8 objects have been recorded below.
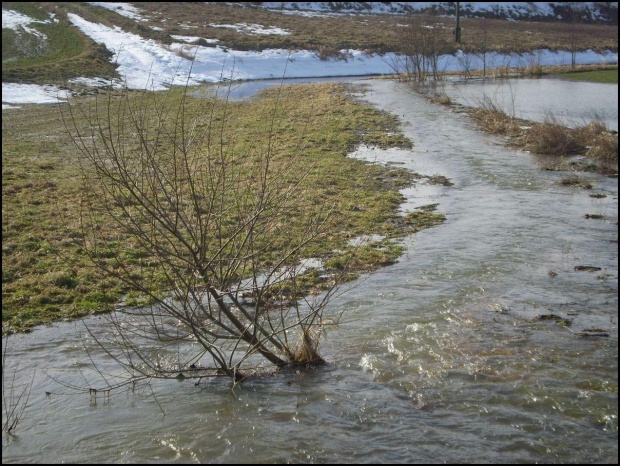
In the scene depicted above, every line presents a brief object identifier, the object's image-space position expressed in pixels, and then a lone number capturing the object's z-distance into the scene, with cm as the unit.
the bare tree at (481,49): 4623
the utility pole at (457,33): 4866
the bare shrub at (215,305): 584
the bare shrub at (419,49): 3222
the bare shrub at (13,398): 555
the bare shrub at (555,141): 1688
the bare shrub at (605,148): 1562
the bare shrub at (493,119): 2019
